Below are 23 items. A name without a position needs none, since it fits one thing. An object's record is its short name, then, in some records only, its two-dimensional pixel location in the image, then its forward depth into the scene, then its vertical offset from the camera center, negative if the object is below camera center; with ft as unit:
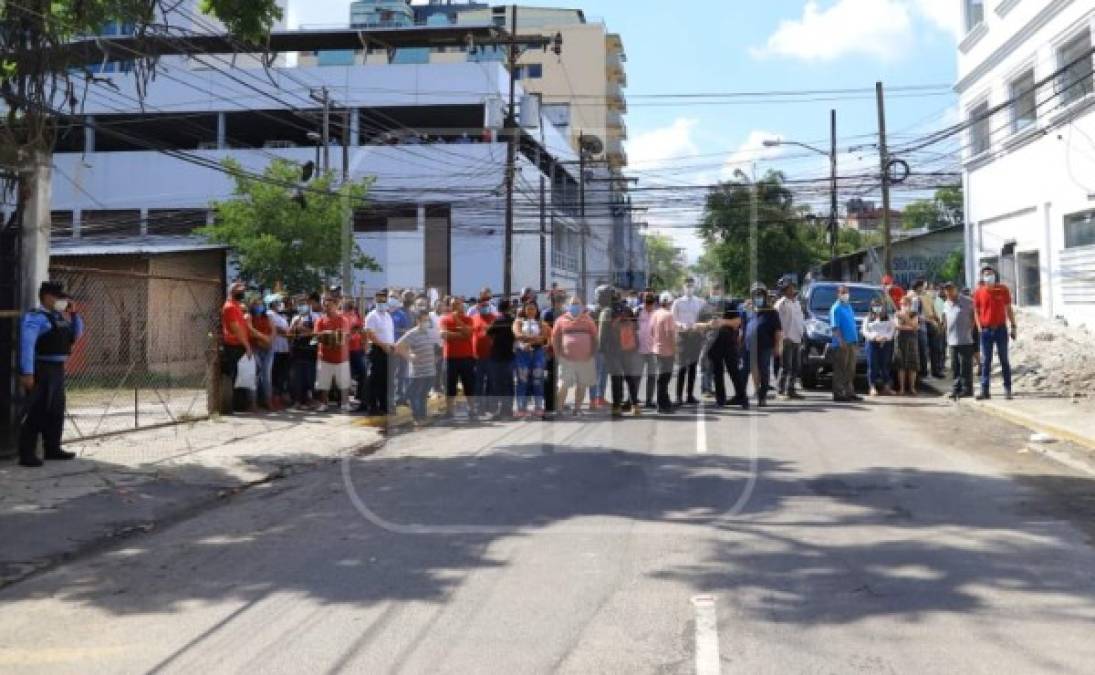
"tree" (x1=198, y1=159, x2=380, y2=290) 94.68 +13.30
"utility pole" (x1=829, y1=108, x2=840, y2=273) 125.66 +20.45
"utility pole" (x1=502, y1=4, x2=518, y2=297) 93.56 +20.67
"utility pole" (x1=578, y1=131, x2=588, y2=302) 139.13 +29.82
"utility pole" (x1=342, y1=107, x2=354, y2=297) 88.43 +12.56
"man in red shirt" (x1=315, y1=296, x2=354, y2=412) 44.39 +0.48
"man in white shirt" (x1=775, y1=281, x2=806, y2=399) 46.96 +1.29
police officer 28.78 -0.15
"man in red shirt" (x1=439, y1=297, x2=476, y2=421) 43.80 +0.29
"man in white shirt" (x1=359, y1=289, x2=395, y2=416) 42.52 -0.20
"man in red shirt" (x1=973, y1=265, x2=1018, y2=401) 43.57 +1.78
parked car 51.21 +2.02
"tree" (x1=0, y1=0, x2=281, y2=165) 30.76 +10.76
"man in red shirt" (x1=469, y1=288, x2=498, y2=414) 45.16 +0.56
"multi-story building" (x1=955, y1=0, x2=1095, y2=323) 57.67 +14.58
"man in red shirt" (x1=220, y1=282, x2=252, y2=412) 41.93 +1.22
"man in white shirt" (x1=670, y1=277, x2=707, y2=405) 45.42 +1.02
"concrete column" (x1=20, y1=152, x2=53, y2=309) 31.30 +4.28
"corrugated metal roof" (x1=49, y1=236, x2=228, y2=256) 129.59 +17.16
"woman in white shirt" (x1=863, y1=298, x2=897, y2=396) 48.85 +0.53
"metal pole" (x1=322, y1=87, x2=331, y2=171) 98.32 +24.29
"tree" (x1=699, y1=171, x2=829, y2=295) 154.51 +21.08
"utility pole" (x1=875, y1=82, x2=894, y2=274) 93.81 +17.20
